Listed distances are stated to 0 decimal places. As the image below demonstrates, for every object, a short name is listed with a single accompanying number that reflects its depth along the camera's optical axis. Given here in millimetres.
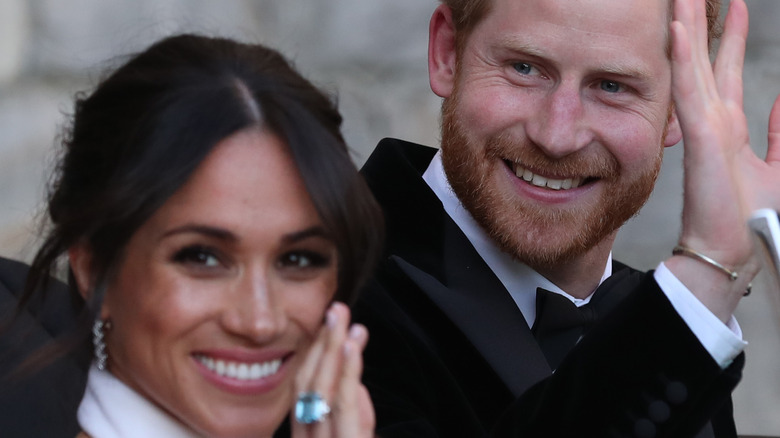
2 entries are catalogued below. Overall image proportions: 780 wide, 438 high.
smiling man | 5306
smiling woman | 5214
